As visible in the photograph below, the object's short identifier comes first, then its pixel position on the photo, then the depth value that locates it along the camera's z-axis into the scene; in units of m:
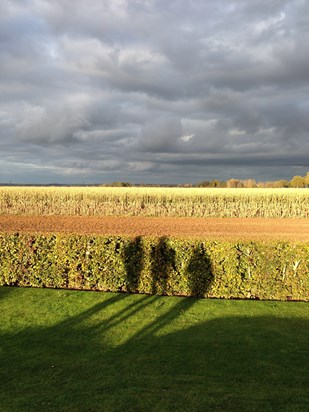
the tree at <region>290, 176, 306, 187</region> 84.82
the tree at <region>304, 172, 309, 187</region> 84.71
